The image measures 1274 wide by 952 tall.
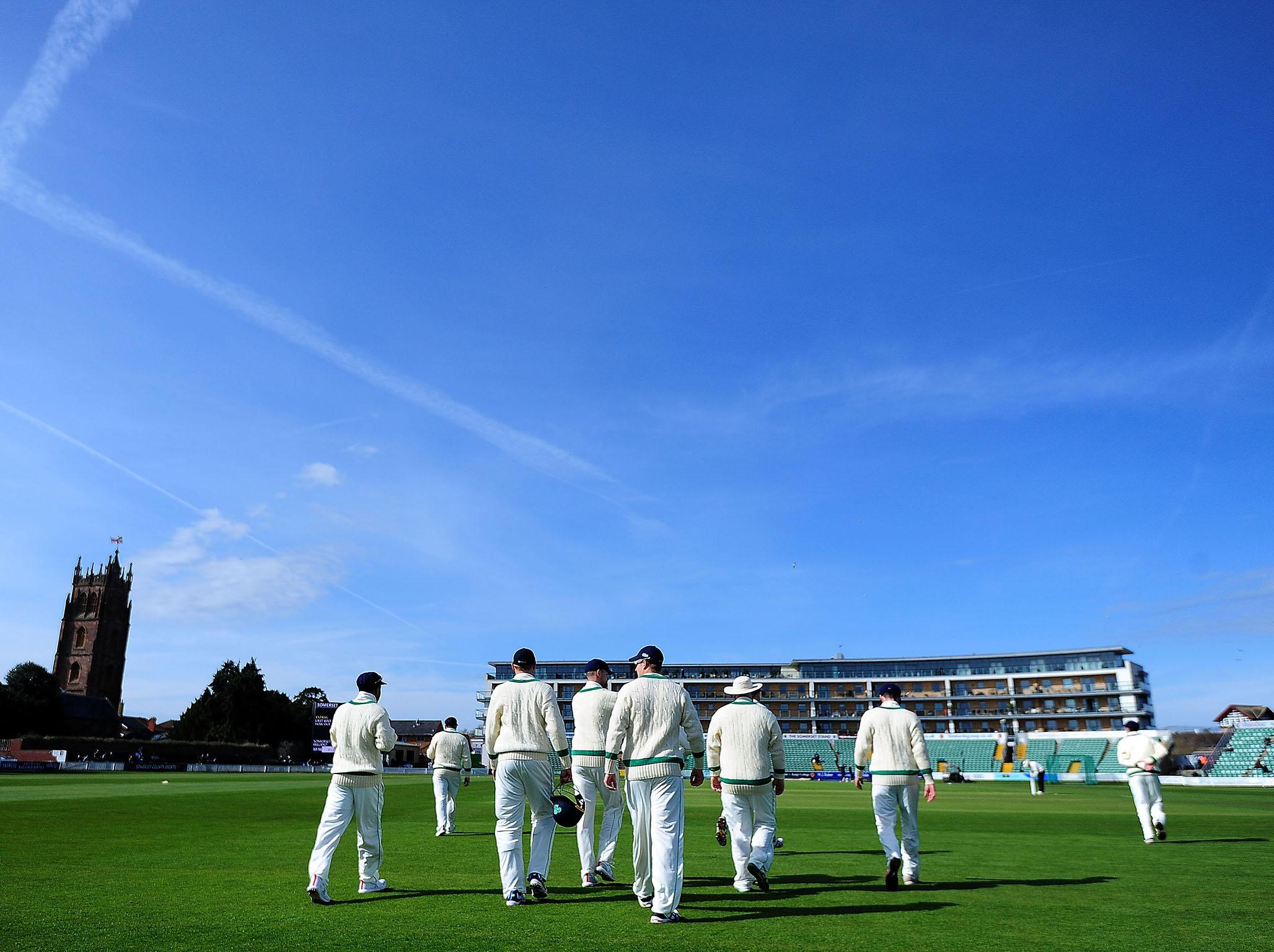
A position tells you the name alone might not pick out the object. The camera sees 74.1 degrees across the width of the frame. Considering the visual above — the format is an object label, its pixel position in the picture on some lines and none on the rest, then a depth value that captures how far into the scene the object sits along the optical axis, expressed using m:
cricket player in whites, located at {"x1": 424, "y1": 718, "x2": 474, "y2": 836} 15.66
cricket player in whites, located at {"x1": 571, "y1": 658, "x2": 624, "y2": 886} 10.30
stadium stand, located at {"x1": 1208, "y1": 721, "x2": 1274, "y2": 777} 69.44
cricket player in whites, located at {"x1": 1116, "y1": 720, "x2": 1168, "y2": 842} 14.62
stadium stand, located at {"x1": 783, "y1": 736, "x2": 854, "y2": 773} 101.75
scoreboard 90.62
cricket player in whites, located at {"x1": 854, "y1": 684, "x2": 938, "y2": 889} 9.53
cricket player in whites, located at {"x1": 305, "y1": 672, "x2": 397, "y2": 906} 8.77
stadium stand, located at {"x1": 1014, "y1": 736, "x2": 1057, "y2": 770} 90.94
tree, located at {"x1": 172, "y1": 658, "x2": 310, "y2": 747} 101.50
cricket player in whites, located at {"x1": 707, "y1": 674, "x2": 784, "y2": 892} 9.43
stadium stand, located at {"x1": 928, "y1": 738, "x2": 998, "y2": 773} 93.19
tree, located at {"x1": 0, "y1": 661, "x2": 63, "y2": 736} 91.19
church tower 154.62
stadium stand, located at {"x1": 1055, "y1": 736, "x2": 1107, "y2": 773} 86.69
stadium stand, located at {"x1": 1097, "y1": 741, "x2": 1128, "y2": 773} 81.96
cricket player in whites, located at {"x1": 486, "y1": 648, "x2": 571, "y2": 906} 8.58
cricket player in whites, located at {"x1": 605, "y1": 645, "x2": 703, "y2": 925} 7.86
